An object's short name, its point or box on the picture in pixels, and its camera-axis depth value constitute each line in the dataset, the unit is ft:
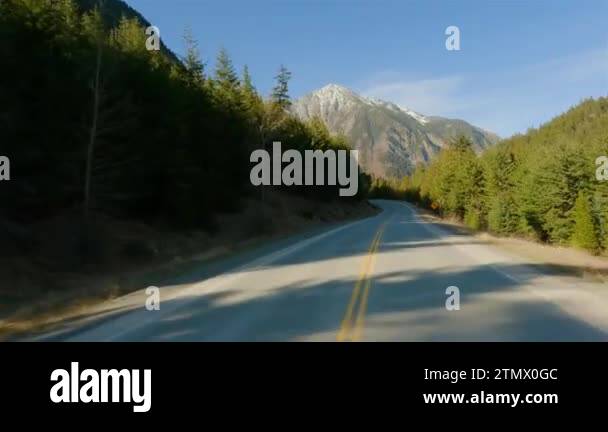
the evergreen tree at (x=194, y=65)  171.73
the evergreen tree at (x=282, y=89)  221.46
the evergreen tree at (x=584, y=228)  135.23
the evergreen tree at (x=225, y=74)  193.47
